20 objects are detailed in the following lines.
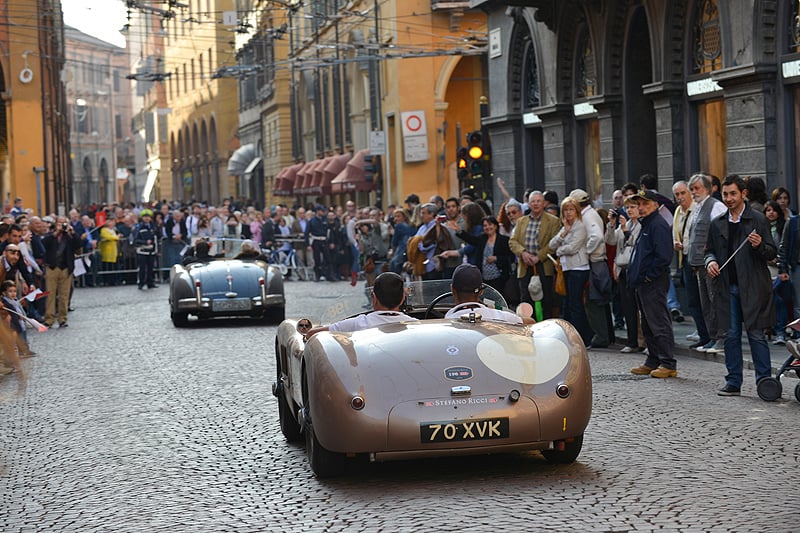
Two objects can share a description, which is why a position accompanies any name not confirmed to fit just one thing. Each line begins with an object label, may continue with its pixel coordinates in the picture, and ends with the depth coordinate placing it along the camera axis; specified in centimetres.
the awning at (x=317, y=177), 5388
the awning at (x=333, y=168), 5181
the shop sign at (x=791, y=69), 1819
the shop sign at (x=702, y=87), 2075
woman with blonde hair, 1560
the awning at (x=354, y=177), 4800
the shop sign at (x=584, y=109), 2553
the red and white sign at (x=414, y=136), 4309
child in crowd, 1611
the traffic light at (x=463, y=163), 2817
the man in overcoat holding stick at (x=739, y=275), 1105
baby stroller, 1089
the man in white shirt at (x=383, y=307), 881
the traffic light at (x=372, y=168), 4553
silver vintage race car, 773
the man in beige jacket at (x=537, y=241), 1628
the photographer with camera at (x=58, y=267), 2295
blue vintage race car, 2111
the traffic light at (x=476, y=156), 2794
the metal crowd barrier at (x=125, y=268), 3609
